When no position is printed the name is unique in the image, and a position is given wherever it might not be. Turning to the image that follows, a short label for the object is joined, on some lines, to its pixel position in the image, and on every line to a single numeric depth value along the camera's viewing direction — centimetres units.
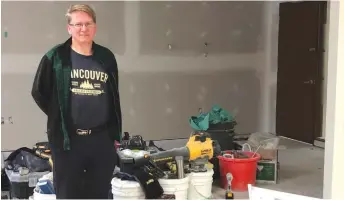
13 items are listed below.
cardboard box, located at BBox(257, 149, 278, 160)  496
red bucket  461
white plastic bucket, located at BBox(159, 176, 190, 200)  396
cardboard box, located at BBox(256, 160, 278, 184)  488
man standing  302
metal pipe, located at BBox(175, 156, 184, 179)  403
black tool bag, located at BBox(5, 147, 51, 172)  444
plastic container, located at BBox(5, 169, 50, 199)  422
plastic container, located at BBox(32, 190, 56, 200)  375
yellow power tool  423
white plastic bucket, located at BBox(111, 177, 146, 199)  387
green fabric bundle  510
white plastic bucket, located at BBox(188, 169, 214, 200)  419
